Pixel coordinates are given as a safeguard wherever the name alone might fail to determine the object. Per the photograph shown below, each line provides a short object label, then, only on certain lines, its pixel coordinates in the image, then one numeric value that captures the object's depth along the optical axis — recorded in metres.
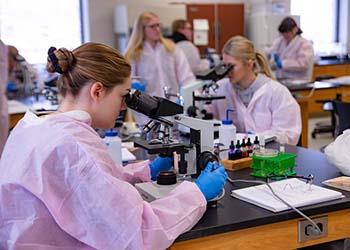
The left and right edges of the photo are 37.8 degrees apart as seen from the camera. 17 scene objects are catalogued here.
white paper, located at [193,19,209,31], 6.34
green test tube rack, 1.73
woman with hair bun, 1.18
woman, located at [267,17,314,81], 5.50
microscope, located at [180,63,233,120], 2.58
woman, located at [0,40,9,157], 2.38
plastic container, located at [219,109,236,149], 2.08
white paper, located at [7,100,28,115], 3.48
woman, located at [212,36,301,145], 2.51
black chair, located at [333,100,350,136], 3.41
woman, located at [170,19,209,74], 5.57
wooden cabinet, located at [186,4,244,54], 6.40
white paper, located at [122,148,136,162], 2.08
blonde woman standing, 3.69
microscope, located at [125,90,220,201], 1.46
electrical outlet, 1.45
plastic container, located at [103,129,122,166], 1.97
